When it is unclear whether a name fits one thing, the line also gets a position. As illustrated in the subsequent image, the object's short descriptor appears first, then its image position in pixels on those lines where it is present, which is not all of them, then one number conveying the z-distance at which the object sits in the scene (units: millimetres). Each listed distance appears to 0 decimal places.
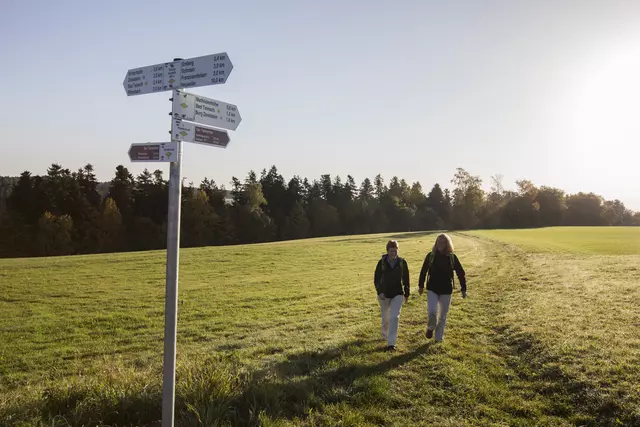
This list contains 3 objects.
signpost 4086
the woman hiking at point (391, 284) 8945
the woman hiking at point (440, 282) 9195
